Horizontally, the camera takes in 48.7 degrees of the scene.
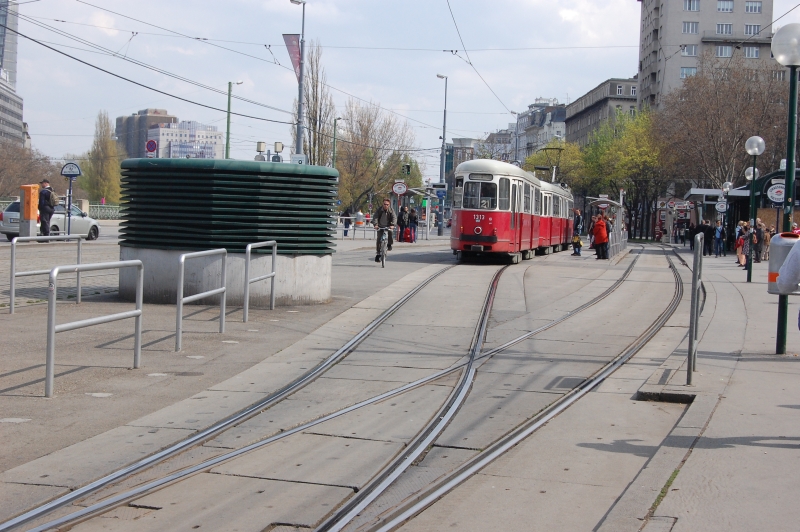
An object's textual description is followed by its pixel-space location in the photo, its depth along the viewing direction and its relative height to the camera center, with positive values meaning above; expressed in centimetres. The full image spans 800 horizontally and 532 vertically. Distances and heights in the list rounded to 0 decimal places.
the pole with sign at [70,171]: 3039 +194
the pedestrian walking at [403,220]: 4095 +90
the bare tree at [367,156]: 6481 +617
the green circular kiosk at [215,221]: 1350 +18
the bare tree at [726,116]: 5144 +807
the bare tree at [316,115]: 4866 +685
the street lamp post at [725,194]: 3841 +266
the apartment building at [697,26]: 9875 +2527
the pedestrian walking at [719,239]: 3731 +53
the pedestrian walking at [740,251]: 3014 +4
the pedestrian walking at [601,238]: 3167 +32
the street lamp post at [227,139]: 4214 +466
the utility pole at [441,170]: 5653 +551
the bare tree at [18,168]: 7133 +481
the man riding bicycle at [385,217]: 2246 +55
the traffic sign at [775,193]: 2475 +171
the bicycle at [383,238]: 2239 +2
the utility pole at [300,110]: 3392 +488
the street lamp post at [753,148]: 2438 +291
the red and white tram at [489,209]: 2578 +101
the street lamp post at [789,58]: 1075 +244
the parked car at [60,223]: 3231 +14
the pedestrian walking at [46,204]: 2772 +69
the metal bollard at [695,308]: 863 -58
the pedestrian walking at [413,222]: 4147 +83
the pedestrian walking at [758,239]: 3020 +48
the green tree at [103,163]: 10094 +741
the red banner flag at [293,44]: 2714 +587
